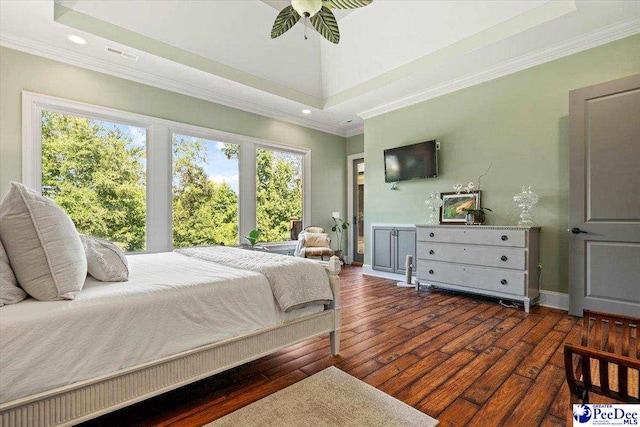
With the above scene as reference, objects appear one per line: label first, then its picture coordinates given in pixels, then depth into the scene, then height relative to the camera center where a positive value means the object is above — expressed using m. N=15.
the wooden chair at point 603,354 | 0.97 -0.55
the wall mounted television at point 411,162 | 4.40 +0.79
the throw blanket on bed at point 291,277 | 1.85 -0.42
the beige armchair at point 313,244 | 5.08 -0.55
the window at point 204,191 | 4.36 +0.34
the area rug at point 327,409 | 1.48 -1.04
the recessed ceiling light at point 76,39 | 3.13 +1.85
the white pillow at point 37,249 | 1.27 -0.15
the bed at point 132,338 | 1.11 -0.58
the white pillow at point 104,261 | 1.60 -0.26
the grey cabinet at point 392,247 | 4.72 -0.56
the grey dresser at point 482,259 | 3.24 -0.57
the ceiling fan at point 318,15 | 2.18 +1.66
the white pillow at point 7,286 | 1.19 -0.29
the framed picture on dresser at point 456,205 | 4.01 +0.10
